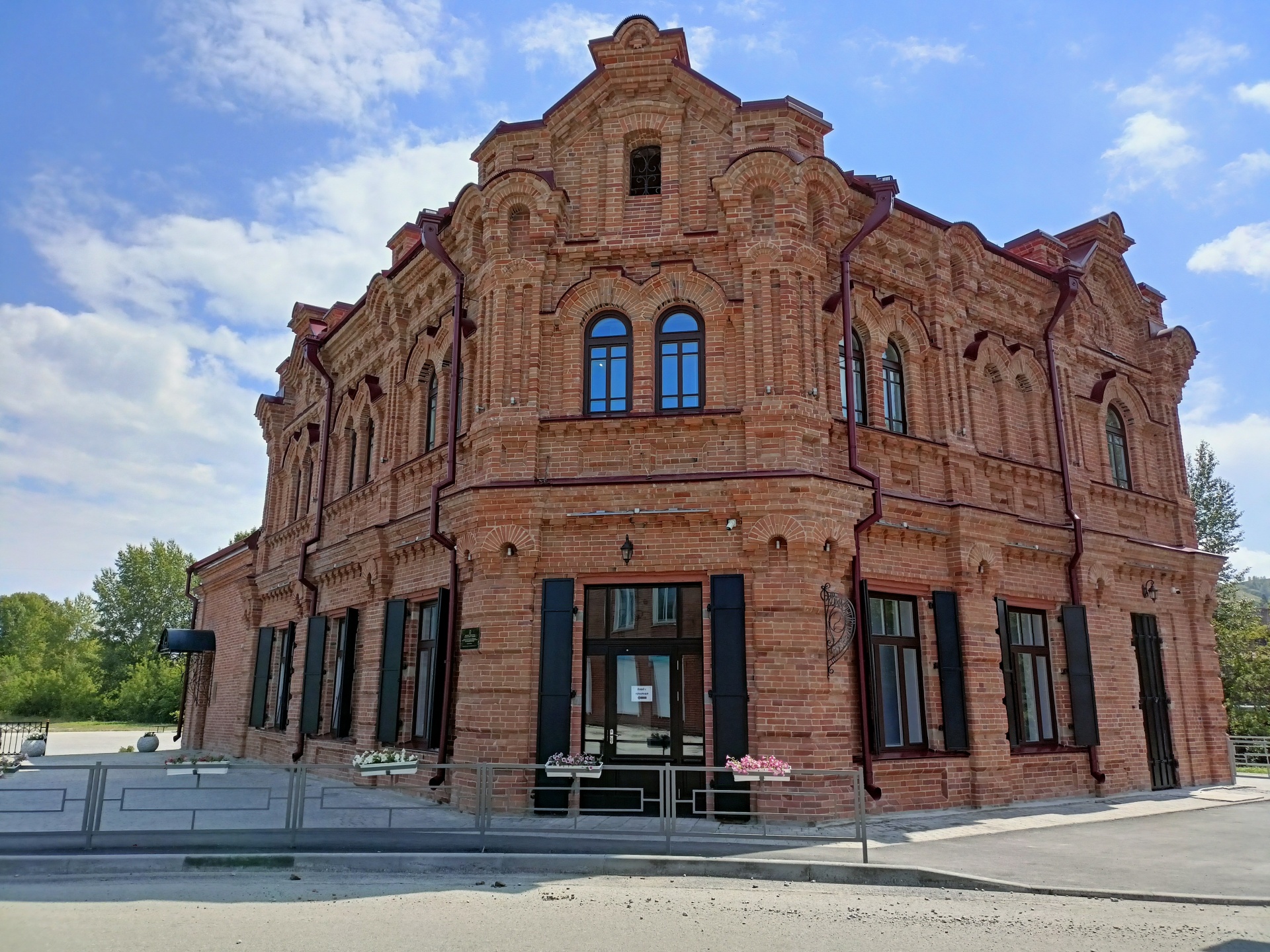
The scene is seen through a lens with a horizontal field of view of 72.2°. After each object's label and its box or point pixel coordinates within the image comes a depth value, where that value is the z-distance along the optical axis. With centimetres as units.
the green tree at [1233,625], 2761
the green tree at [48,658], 5234
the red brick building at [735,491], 1070
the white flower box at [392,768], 1144
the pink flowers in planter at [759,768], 913
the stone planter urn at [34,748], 2031
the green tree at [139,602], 5612
